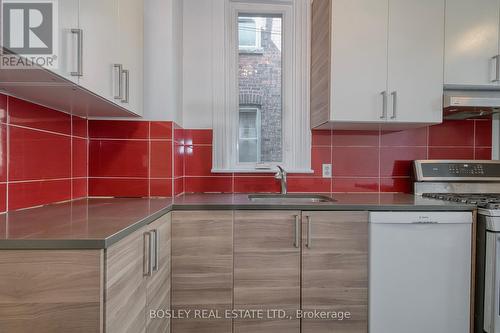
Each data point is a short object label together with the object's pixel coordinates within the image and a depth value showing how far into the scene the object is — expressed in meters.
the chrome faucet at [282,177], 2.11
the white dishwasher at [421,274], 1.60
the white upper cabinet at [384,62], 1.84
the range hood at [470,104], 1.83
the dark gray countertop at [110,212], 0.81
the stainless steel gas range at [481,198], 1.54
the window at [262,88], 2.18
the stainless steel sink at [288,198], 2.10
